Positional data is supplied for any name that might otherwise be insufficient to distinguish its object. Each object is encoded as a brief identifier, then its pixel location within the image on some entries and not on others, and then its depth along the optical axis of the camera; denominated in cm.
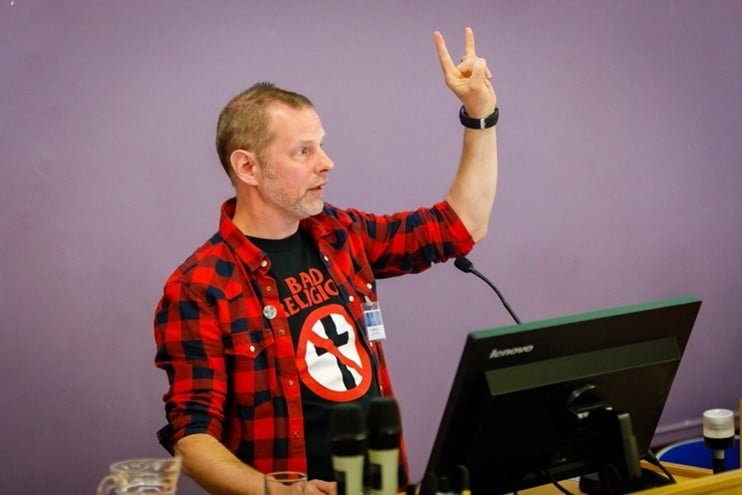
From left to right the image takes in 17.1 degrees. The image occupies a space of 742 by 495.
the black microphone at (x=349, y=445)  338
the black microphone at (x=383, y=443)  338
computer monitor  363
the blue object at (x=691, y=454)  480
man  404
